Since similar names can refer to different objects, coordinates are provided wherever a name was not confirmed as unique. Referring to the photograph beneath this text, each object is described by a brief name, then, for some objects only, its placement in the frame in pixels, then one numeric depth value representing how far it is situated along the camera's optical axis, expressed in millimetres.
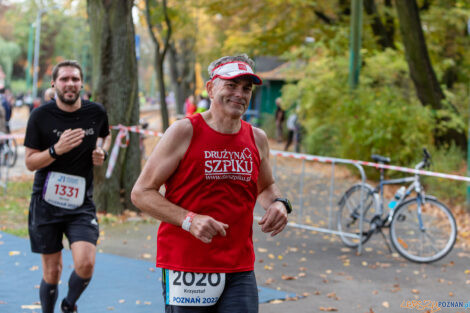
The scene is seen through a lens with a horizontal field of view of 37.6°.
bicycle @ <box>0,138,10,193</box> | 15255
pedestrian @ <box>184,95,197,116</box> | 20828
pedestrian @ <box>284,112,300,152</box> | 24594
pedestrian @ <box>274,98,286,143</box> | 28450
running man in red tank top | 3422
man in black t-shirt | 5165
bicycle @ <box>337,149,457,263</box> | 8516
